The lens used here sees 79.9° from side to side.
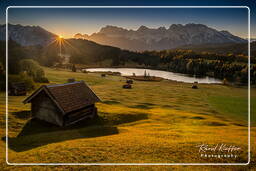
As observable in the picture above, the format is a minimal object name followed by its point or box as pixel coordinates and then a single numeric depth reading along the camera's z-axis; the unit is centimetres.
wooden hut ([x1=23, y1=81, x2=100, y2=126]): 1423
